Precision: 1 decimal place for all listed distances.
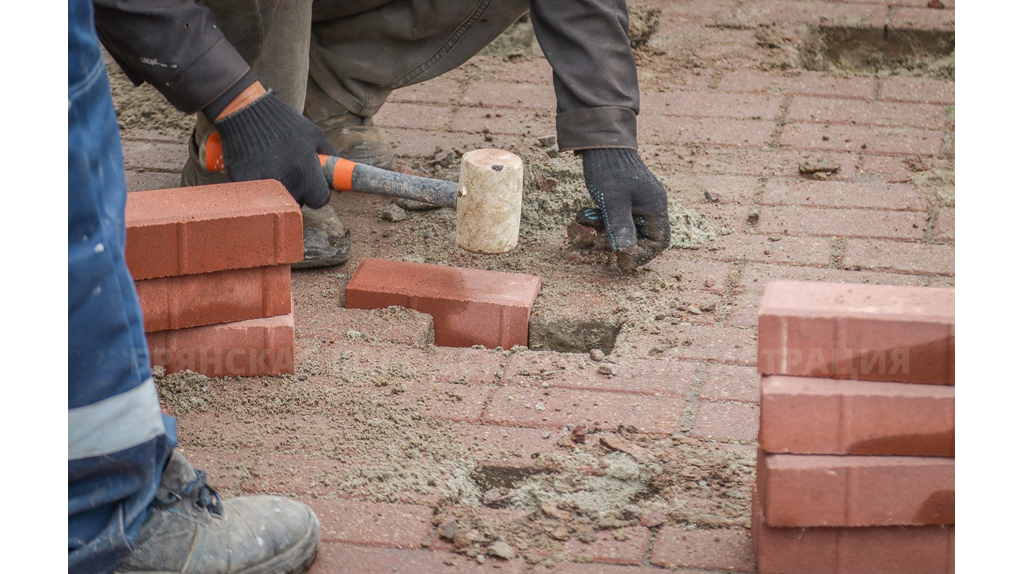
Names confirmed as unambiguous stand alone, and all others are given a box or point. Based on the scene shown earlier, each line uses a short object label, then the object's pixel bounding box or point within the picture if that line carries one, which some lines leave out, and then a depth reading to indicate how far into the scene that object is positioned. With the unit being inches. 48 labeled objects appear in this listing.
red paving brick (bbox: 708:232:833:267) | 272.4
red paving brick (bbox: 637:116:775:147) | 343.0
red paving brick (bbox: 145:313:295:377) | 215.2
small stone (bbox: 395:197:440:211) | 301.7
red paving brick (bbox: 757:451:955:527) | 149.4
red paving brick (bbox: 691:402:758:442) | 201.8
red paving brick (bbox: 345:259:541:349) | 243.3
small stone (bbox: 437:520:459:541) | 171.8
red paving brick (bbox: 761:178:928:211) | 300.8
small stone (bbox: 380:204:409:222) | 296.5
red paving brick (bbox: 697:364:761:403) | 214.8
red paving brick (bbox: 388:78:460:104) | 375.2
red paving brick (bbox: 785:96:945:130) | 355.3
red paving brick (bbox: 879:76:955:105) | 373.7
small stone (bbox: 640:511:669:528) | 175.9
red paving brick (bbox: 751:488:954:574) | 156.6
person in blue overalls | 133.7
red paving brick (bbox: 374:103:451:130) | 355.6
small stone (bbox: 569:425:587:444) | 199.3
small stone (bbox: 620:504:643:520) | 178.7
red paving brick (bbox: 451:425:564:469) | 193.5
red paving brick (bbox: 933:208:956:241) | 282.8
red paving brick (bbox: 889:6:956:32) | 417.7
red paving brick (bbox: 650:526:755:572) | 166.2
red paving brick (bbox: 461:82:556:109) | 370.6
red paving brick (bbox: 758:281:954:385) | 144.6
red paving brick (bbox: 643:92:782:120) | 362.3
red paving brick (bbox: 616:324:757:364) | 230.7
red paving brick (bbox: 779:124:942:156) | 335.3
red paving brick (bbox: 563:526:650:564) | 167.6
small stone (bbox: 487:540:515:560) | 167.3
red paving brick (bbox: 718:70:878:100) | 376.8
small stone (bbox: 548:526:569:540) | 172.4
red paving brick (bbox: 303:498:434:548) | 171.6
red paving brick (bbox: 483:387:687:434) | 205.9
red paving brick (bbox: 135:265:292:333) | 208.5
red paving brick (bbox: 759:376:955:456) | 146.2
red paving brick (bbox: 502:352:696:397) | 218.8
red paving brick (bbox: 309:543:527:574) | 164.9
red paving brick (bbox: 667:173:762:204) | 307.9
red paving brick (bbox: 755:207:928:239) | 285.4
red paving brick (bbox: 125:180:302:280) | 203.3
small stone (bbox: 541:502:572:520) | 177.6
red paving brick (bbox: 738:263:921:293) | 260.7
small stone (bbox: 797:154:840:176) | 318.0
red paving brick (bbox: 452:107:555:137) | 348.2
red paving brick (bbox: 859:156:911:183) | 316.2
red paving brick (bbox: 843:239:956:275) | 267.0
